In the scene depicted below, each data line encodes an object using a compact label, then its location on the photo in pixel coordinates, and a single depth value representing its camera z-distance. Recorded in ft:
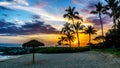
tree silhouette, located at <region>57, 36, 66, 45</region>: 108.37
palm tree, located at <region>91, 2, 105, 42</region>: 82.15
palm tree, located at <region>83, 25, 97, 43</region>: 107.94
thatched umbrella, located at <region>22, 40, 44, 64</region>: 27.71
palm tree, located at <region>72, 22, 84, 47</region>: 94.10
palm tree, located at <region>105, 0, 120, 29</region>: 66.64
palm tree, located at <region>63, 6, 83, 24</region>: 85.82
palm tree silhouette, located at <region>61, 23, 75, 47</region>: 98.52
